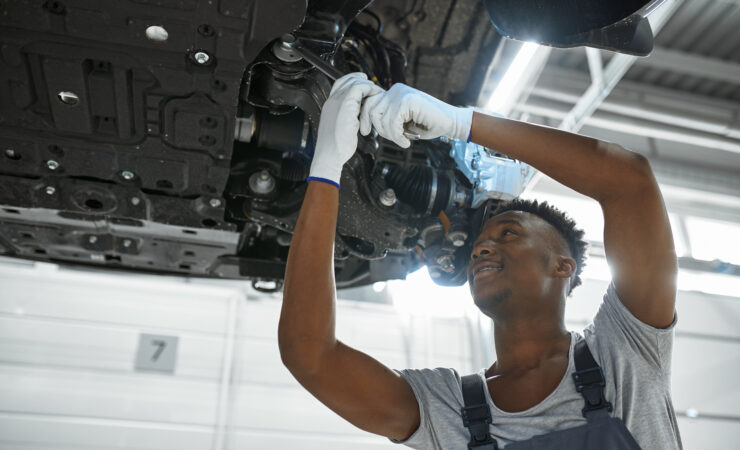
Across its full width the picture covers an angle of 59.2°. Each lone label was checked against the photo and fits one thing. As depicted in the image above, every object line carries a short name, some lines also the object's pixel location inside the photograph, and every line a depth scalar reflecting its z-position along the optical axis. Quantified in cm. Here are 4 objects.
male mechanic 162
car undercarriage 171
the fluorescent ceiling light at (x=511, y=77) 273
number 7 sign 643
